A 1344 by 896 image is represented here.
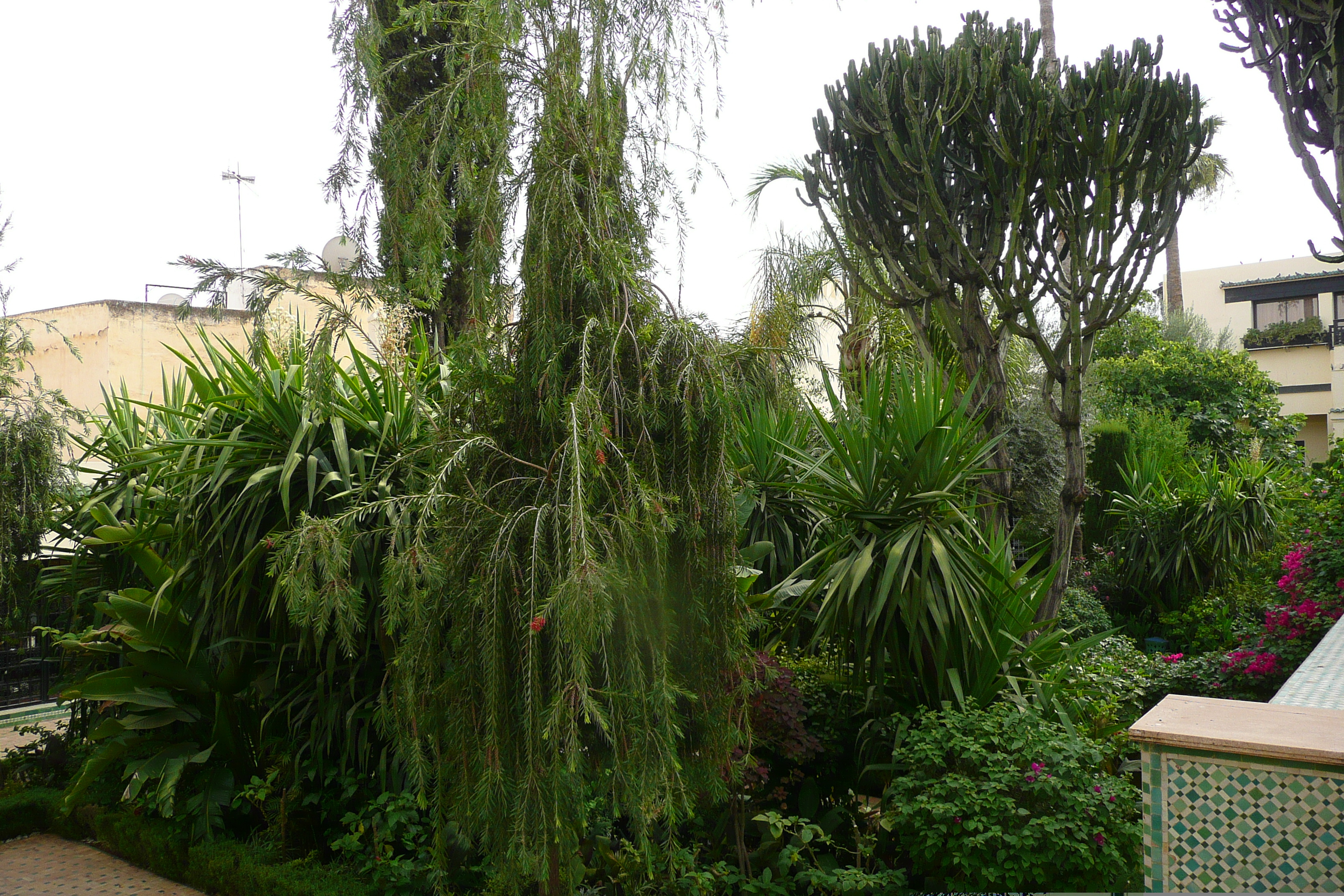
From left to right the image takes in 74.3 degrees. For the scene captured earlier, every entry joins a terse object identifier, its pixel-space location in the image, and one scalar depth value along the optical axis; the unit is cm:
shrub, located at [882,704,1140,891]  335
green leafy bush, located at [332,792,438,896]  387
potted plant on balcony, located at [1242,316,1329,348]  2169
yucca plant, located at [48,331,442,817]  431
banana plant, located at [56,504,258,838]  461
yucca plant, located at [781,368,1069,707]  424
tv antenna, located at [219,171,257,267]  1287
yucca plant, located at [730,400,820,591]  554
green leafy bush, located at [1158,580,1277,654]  742
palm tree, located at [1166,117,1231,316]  2088
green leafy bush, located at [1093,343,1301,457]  1501
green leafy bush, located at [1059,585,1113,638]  858
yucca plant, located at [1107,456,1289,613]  922
